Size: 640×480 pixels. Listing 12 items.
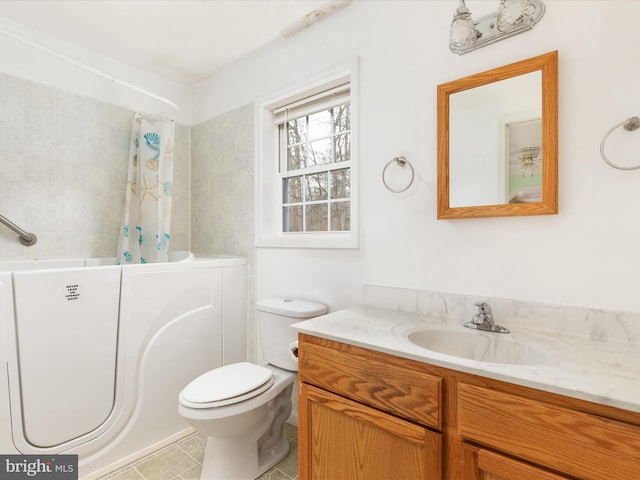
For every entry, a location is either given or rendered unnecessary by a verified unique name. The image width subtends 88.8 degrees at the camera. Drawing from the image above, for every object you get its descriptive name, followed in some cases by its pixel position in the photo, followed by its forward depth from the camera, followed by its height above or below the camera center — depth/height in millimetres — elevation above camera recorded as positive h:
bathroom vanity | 724 -471
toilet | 1379 -740
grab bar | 1832 +9
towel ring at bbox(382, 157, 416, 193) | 1513 +307
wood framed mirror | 1169 +354
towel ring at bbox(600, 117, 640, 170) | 1036 +331
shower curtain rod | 1501 +923
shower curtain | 2197 +272
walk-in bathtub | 1402 -592
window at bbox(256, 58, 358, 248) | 1882 +440
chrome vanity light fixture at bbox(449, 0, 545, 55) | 1159 +777
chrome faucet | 1194 -332
